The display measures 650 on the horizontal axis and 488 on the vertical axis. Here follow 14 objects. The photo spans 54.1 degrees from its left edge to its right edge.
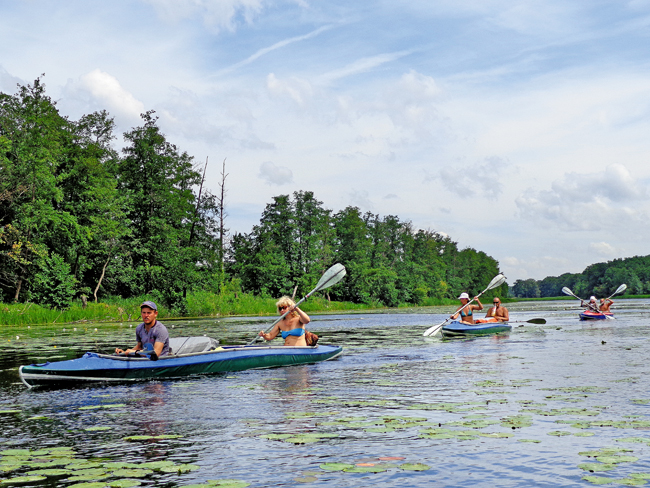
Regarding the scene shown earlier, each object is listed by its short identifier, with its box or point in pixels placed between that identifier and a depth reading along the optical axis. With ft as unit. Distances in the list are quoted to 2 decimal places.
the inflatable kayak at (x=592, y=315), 98.63
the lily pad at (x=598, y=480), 14.86
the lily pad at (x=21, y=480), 15.34
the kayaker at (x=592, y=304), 101.30
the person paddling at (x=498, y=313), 73.15
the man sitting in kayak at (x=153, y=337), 33.94
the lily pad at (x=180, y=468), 16.24
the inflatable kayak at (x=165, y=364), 31.76
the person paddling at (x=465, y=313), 70.49
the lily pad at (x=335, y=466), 15.90
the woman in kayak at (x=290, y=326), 41.65
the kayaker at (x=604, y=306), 107.24
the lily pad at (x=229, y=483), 14.82
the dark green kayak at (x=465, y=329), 66.44
